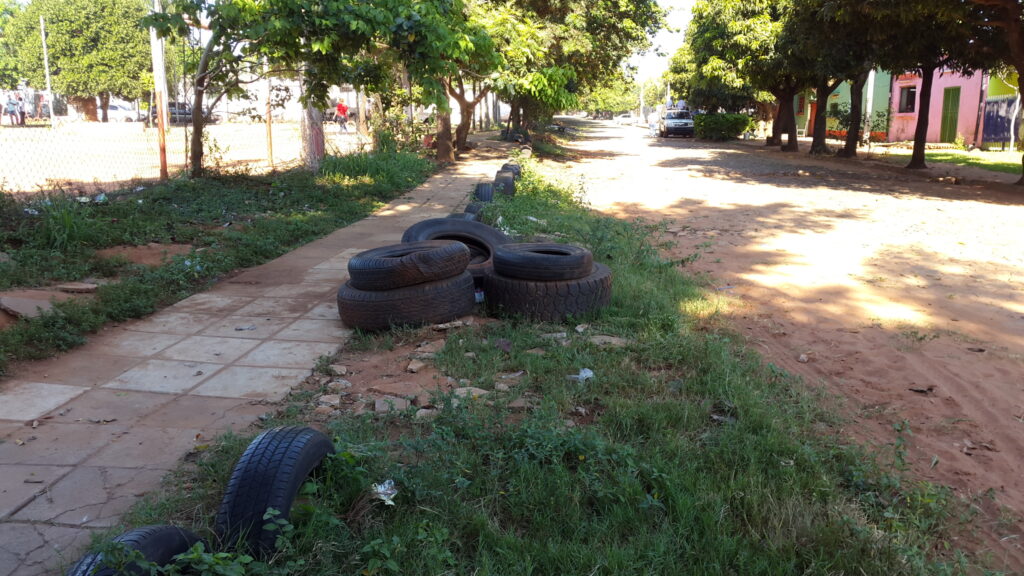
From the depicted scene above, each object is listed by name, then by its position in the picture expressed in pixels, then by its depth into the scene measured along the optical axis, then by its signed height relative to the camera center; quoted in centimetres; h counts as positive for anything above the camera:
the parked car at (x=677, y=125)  4244 +129
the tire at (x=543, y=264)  535 -84
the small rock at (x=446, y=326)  524 -126
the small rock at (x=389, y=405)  384 -135
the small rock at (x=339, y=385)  428 -138
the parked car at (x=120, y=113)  4941 +207
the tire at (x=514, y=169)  1440 -44
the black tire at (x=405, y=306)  518 -111
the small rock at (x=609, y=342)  486 -128
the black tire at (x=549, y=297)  534 -108
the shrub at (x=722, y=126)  4025 +120
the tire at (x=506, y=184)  1205 -61
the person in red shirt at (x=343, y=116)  3183 +130
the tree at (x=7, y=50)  4591 +601
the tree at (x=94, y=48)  4009 +522
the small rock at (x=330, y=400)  401 -137
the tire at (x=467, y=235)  681 -81
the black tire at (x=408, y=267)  519 -85
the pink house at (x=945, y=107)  2838 +173
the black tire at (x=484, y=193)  1073 -67
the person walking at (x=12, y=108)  3450 +162
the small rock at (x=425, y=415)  371 -135
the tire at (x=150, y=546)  220 -125
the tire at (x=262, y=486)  254 -120
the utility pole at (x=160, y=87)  1135 +88
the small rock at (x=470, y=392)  400 -133
